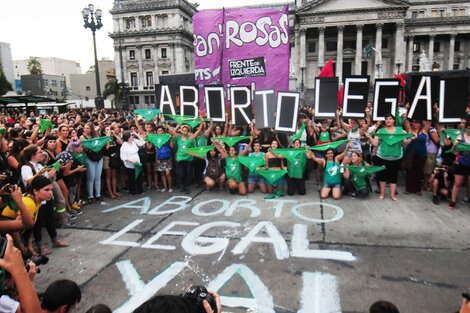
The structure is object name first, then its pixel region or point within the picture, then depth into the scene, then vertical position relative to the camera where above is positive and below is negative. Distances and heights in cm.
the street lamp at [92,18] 1878 +531
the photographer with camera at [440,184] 717 -177
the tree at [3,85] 5647 +496
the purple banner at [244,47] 827 +157
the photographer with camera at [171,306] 138 -83
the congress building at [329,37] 5428 +1210
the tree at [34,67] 8149 +1181
